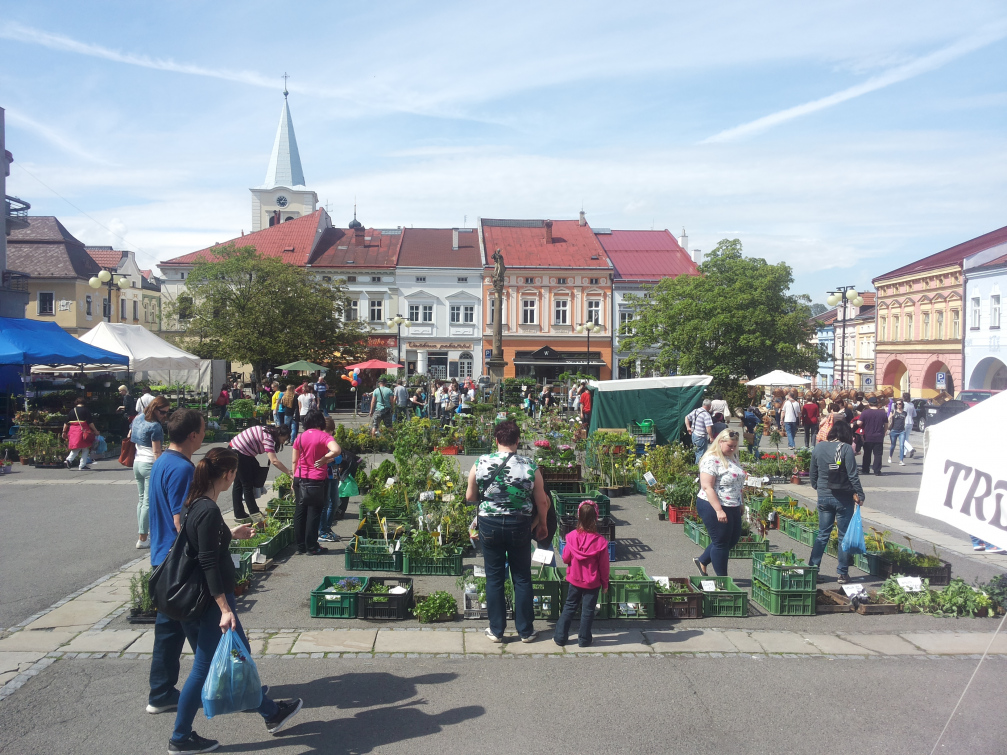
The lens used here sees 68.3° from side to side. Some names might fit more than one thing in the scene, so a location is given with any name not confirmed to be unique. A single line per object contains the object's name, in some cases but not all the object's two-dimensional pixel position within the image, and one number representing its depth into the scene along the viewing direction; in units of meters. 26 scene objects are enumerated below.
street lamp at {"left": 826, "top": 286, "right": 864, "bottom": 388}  26.09
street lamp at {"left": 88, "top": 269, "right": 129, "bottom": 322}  22.39
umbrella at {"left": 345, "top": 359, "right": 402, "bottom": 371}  31.98
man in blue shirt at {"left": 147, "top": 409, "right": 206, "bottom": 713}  4.46
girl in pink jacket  5.74
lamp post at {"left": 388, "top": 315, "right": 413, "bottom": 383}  39.71
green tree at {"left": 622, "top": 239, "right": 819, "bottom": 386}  36.44
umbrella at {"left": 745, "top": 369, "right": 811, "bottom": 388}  24.67
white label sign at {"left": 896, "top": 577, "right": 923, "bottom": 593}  6.85
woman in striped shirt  8.80
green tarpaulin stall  18.00
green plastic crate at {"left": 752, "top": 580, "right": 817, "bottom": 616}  6.60
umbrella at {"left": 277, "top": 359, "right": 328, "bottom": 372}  28.88
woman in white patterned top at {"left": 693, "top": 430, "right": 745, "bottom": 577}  6.88
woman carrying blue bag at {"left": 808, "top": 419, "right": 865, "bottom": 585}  7.48
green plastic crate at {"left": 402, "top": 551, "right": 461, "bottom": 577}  7.81
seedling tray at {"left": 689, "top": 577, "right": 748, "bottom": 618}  6.52
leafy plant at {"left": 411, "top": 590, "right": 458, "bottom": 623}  6.25
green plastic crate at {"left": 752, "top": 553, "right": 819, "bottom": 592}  6.65
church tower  65.06
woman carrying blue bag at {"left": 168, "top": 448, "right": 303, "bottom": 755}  3.94
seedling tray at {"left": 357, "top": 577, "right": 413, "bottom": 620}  6.29
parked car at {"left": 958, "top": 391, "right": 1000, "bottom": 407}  29.73
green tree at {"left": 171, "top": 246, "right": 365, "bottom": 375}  35.12
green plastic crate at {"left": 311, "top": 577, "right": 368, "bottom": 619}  6.34
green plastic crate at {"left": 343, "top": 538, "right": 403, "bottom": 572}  7.80
